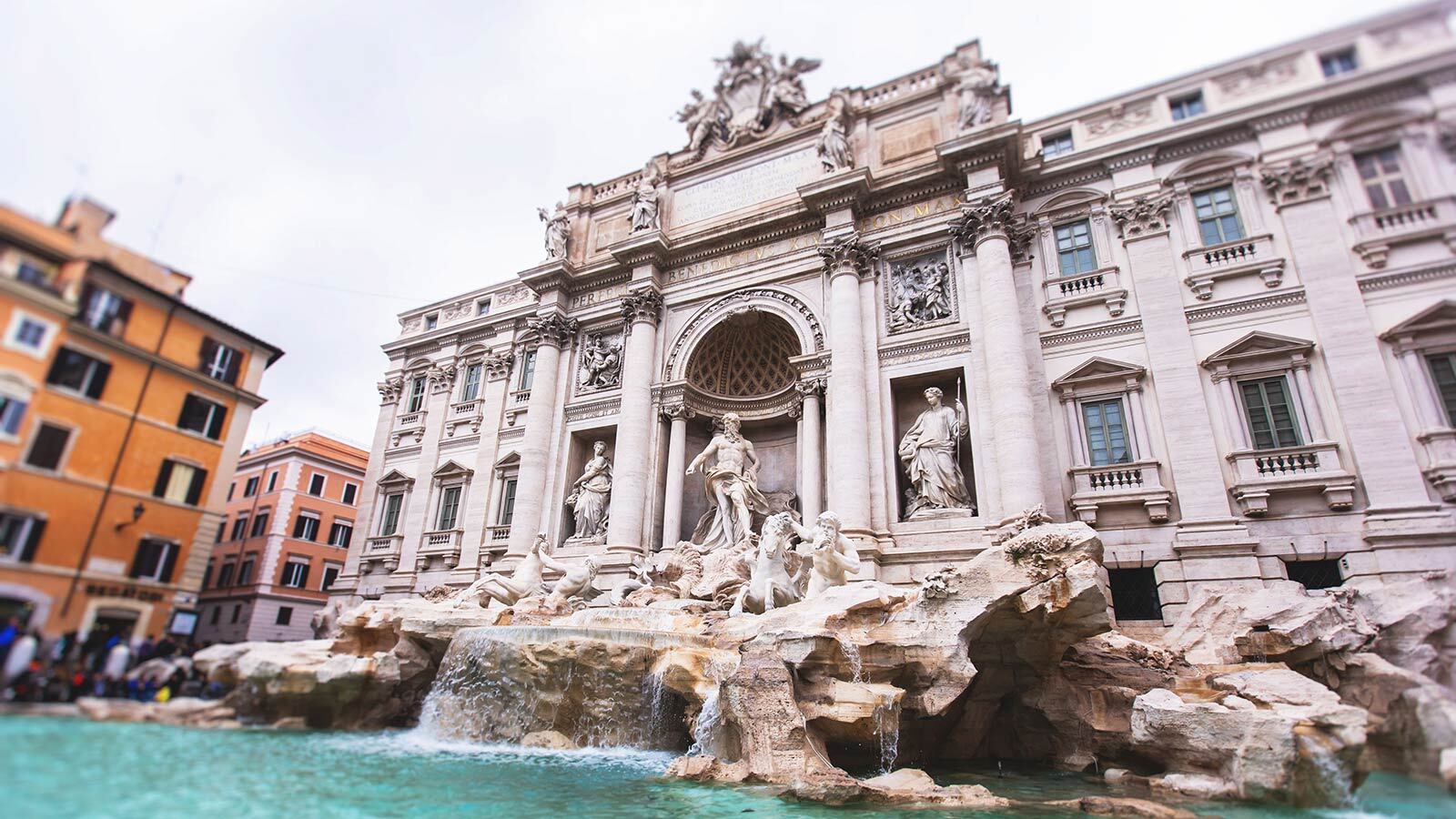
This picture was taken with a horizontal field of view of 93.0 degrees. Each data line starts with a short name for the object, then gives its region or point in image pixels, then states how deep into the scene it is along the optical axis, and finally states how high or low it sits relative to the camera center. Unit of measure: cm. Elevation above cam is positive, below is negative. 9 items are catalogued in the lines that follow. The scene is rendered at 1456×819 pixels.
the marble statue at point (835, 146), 1819 +1287
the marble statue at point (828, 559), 1070 +151
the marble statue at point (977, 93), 1670 +1332
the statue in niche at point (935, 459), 1509 +431
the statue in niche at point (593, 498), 1911 +411
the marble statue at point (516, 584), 1466 +134
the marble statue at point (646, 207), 2080 +1281
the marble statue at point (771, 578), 1200 +135
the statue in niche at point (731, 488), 1661 +390
